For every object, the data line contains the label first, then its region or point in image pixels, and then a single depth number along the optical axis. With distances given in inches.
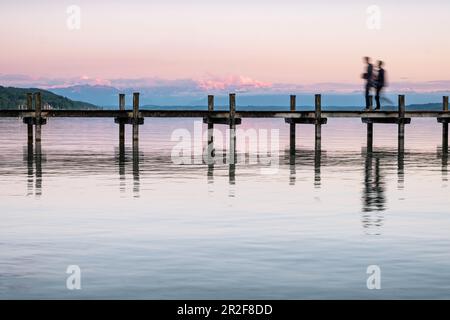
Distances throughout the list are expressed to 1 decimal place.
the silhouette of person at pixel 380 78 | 1608.0
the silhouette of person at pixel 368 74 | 1604.3
